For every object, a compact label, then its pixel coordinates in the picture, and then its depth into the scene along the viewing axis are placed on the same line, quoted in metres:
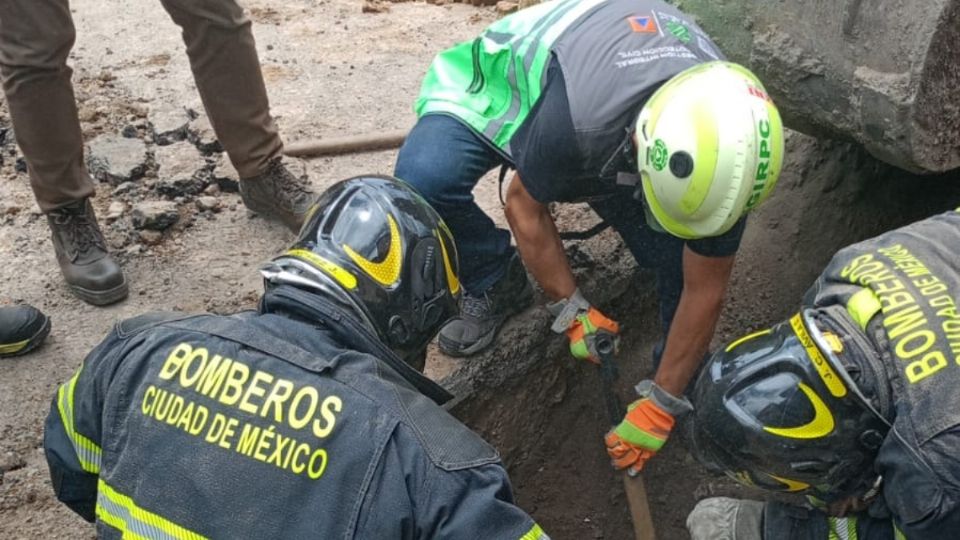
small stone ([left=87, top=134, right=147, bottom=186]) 4.30
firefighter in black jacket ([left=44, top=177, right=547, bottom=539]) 1.76
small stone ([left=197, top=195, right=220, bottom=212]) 4.17
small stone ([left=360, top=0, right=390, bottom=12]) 6.14
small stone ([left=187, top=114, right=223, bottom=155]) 4.52
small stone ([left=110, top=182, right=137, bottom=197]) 4.24
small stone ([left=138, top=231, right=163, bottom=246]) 3.97
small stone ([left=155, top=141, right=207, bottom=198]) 4.24
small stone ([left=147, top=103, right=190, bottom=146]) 4.59
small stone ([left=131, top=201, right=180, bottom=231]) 3.99
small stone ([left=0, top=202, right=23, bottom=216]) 4.12
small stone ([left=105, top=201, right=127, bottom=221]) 4.09
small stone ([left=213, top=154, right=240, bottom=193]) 4.29
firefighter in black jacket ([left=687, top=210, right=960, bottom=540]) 2.00
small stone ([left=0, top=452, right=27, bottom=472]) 2.96
